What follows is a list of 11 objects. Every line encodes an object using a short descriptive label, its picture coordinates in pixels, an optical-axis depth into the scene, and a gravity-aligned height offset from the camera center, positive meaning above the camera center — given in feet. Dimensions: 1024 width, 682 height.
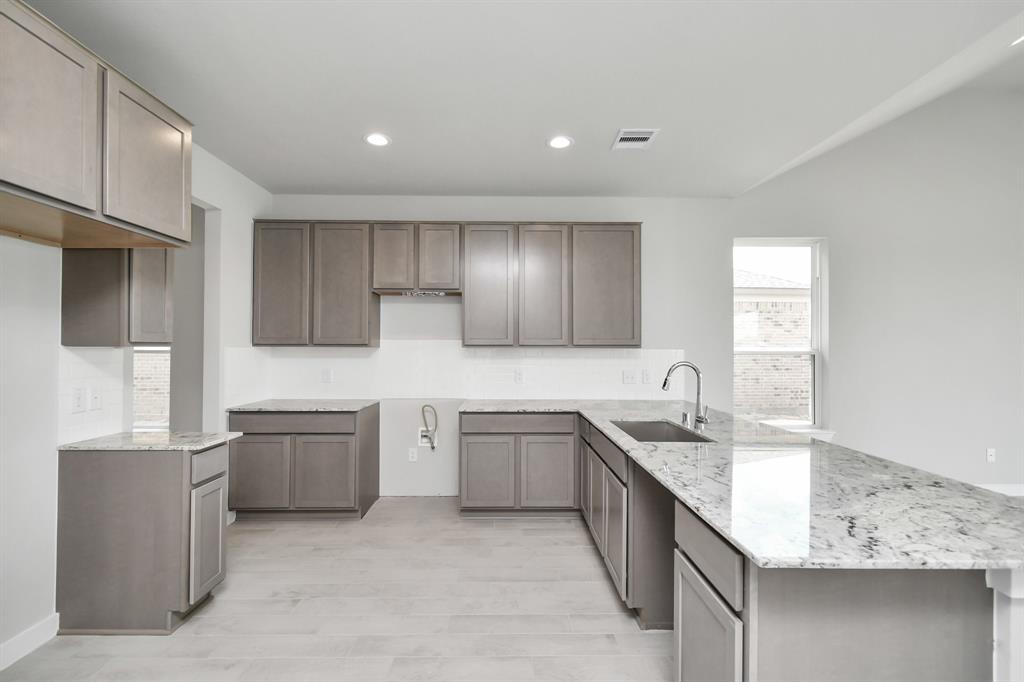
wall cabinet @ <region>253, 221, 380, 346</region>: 13.19 +1.67
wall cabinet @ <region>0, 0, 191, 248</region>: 4.97 +2.38
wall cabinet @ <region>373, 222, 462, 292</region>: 13.33 +2.47
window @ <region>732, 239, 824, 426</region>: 14.73 +0.59
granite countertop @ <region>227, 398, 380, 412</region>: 12.26 -1.57
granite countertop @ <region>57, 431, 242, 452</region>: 7.56 -1.57
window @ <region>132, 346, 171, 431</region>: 14.55 -1.32
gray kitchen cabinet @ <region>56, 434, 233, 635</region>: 7.49 -3.02
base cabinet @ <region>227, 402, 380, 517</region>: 12.25 -2.95
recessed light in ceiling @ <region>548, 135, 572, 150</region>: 10.31 +4.42
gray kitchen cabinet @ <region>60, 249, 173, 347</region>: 7.64 +0.78
